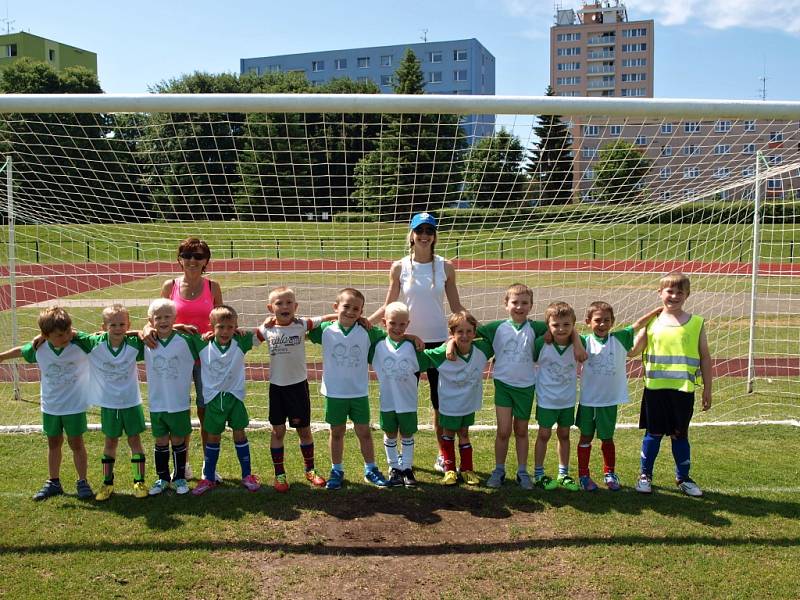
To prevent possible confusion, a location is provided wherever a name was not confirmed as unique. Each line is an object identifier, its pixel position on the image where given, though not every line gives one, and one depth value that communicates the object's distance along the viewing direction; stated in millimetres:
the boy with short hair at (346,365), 4609
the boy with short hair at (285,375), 4602
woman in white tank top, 4645
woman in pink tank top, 4603
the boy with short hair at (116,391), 4488
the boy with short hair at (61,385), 4438
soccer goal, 4406
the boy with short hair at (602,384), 4590
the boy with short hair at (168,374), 4477
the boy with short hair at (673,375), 4488
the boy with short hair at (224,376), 4488
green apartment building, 60469
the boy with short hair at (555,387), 4578
